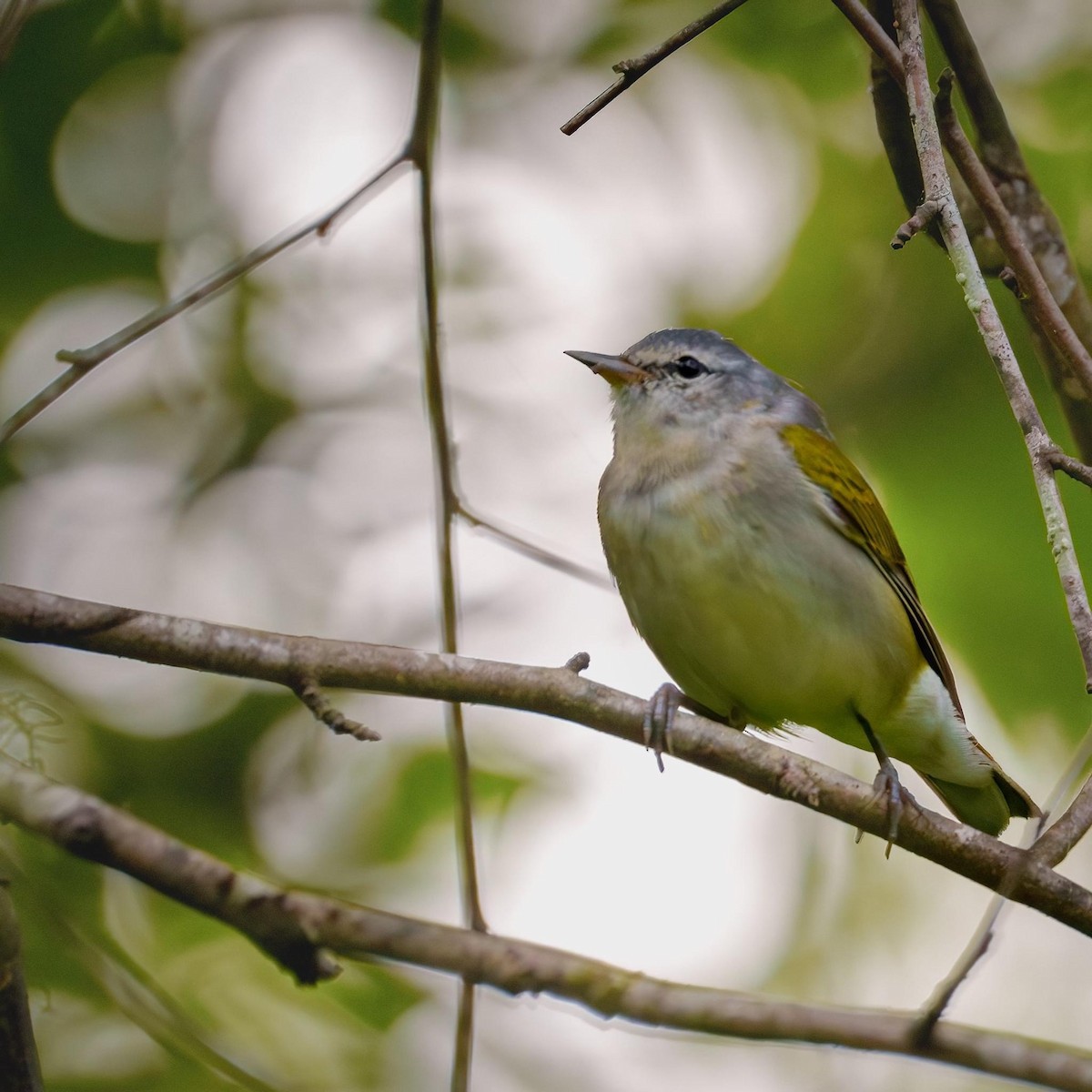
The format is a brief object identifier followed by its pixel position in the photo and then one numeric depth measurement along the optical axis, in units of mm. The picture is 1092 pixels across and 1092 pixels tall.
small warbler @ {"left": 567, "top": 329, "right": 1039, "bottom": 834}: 8094
